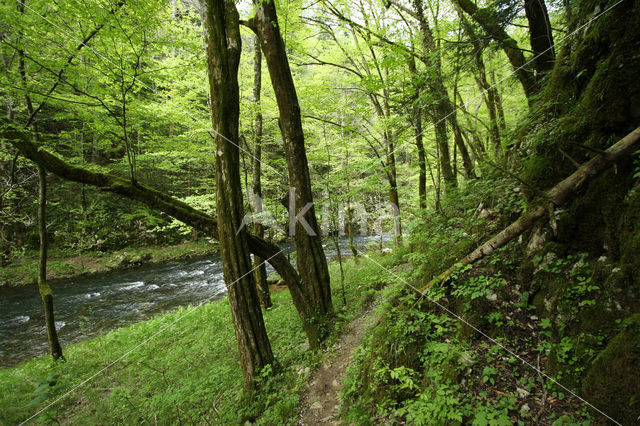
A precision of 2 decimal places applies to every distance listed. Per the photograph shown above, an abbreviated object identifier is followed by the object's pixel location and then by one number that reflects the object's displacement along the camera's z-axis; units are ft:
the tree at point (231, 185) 11.59
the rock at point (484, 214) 11.13
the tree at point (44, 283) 18.61
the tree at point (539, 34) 13.14
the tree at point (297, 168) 13.73
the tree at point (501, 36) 12.90
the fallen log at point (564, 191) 6.19
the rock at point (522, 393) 6.25
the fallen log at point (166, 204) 11.80
